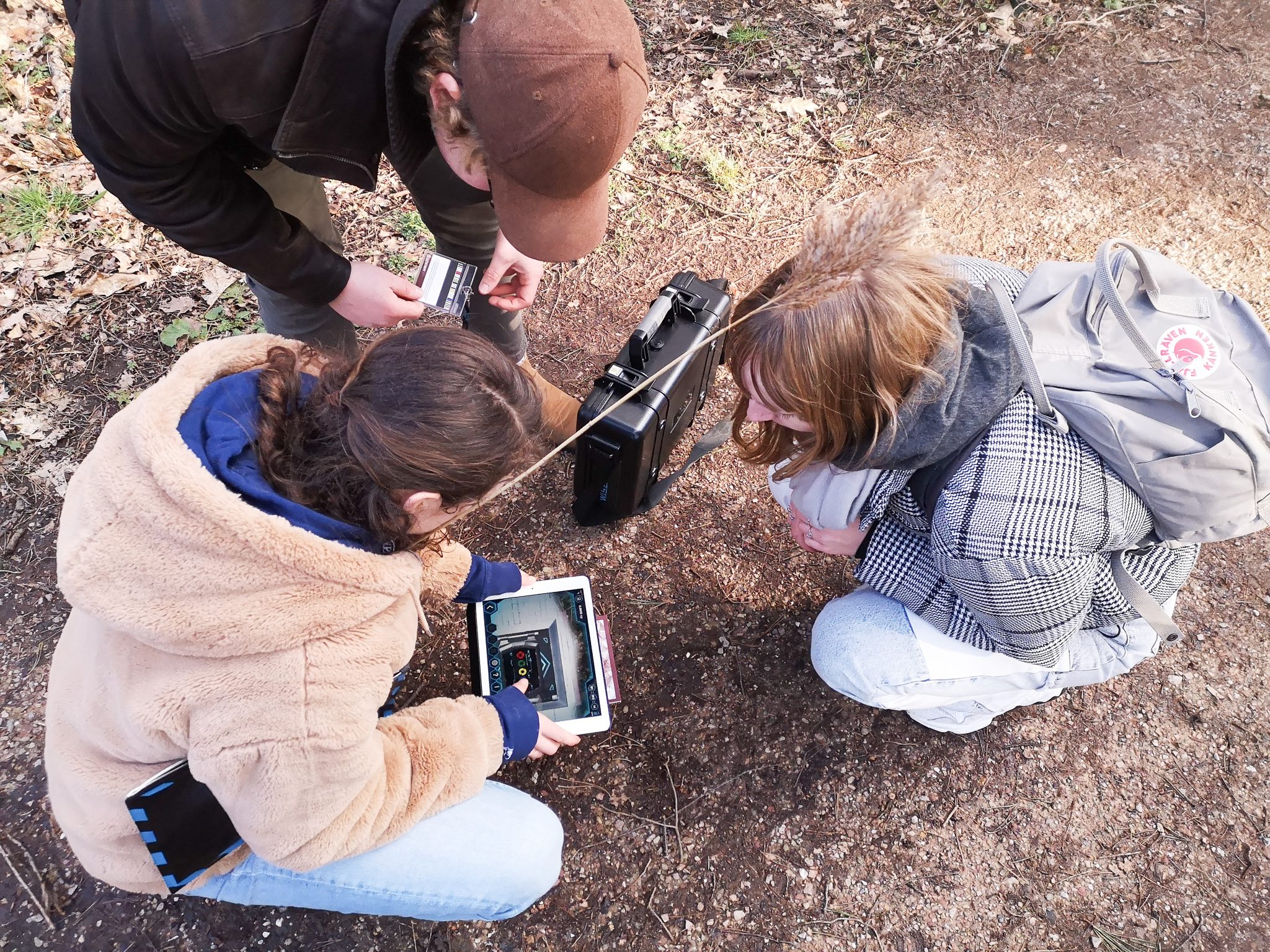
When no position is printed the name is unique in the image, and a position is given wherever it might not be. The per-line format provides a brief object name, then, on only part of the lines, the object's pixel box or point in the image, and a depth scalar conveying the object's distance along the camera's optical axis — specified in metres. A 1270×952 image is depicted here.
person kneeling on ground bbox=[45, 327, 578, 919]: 1.19
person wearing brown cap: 1.35
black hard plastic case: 2.10
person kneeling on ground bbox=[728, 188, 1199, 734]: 1.48
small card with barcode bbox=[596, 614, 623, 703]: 2.14
